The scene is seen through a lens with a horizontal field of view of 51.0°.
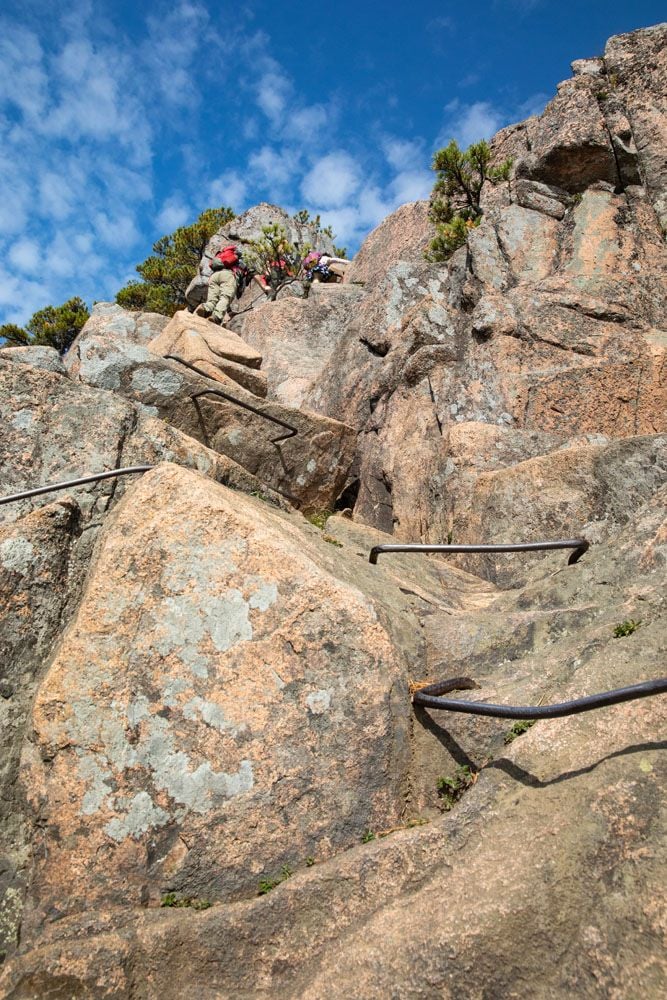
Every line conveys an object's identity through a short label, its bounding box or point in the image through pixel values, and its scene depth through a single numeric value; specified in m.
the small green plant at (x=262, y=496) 7.56
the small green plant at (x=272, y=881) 3.84
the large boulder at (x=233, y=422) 8.56
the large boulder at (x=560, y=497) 7.07
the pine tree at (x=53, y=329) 34.22
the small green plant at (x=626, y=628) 4.47
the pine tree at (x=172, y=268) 33.75
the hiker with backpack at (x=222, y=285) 21.05
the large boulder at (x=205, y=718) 3.97
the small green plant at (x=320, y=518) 8.95
